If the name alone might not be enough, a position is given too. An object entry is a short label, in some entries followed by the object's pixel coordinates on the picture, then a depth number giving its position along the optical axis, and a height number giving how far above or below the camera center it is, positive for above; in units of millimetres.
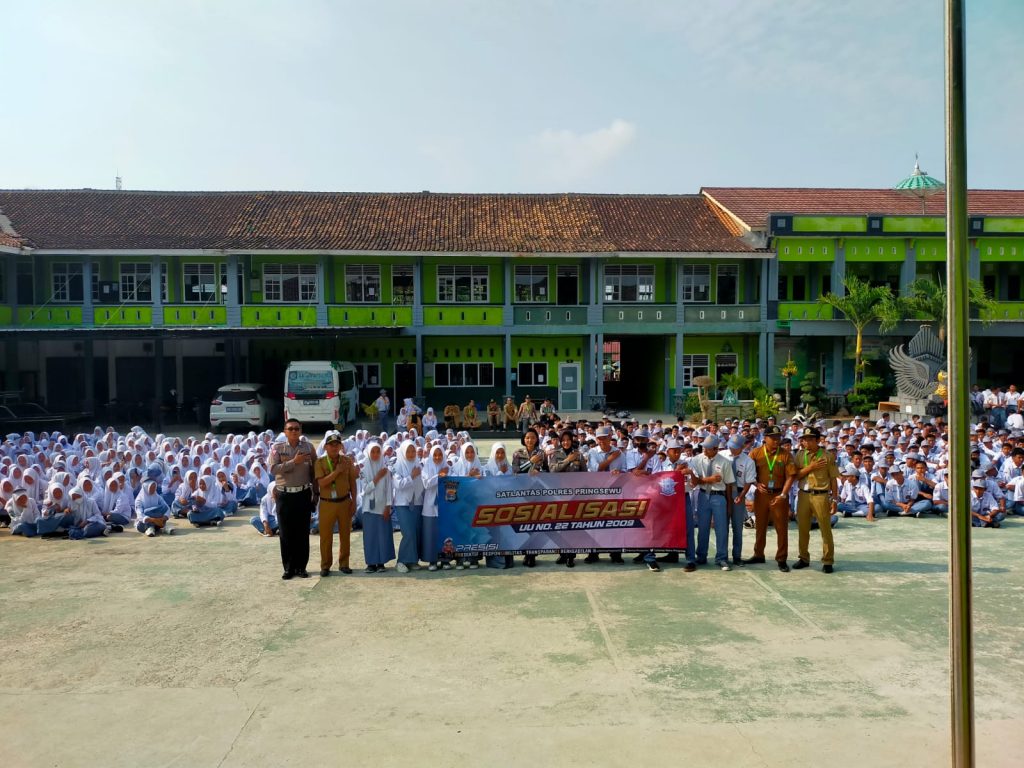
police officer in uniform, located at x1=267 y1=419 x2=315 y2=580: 9141 -1336
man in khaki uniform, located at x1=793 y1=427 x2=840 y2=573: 9242 -1383
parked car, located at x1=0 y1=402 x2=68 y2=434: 22594 -1111
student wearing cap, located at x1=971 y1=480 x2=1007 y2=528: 11906 -2045
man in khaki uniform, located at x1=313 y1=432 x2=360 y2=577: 9312 -1365
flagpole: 3377 -481
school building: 27656 +3103
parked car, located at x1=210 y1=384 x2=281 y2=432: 23312 -839
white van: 22938 -422
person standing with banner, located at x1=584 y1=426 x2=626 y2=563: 9867 -1063
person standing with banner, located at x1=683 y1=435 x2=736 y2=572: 9469 -1391
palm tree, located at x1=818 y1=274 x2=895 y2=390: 26930 +2174
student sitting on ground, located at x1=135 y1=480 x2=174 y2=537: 11719 -1897
